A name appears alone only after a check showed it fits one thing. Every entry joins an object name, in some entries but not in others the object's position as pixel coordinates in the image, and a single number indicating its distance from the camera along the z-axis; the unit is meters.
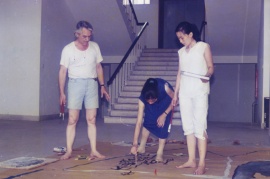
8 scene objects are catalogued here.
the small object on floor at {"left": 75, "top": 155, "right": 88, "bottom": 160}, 5.10
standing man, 5.04
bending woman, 4.75
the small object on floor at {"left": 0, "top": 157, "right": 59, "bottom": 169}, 4.61
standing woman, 4.41
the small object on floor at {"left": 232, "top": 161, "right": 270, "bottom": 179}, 4.20
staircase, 10.25
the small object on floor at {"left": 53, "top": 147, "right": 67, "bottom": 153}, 5.54
